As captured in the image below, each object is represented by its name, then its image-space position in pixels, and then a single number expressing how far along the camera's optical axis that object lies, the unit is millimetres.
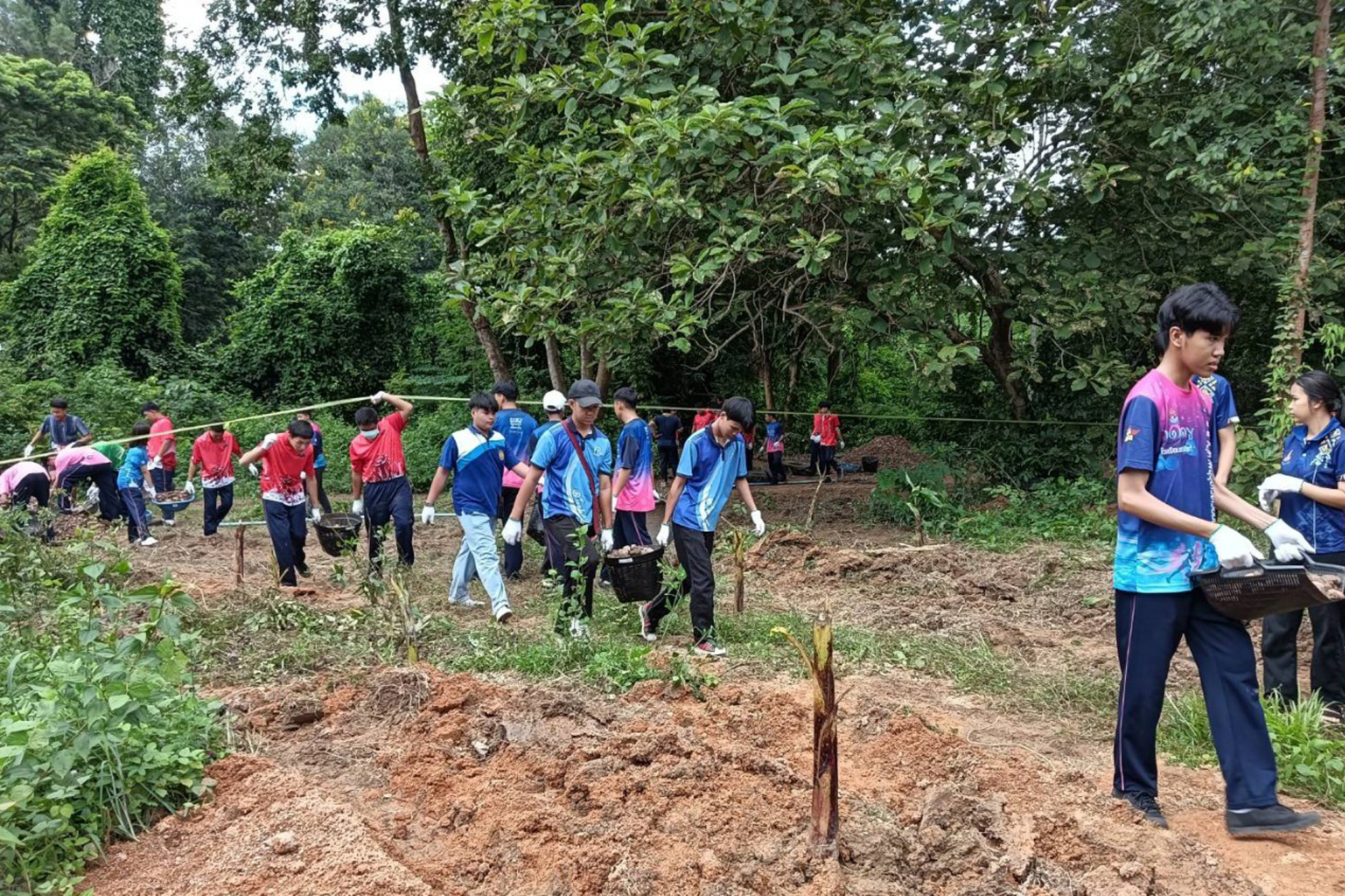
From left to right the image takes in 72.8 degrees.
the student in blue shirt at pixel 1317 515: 4188
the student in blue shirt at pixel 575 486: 5980
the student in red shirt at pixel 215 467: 10203
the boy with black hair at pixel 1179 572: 3092
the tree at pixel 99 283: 19156
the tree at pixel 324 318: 21250
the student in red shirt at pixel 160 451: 11133
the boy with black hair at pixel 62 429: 10922
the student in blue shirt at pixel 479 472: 6625
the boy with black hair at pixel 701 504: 5660
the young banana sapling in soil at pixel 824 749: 2865
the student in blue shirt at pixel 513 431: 7832
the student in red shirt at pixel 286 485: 7352
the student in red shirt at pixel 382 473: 7809
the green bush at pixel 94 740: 2822
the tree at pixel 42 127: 21594
